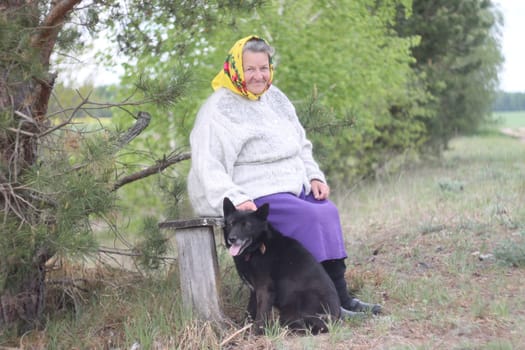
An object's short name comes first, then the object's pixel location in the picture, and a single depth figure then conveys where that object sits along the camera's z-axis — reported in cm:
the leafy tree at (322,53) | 895
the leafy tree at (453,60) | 1388
